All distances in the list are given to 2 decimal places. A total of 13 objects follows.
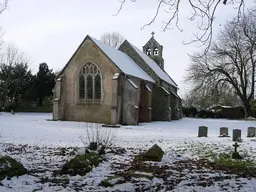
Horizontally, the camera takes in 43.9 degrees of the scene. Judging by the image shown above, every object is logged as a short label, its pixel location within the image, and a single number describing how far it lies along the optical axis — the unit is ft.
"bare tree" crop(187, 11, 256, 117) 139.20
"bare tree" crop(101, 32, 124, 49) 213.15
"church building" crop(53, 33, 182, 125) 90.12
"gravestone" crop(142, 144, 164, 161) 32.32
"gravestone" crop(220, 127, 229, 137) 61.16
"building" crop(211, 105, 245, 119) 169.78
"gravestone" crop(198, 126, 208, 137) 59.93
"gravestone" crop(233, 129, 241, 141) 52.03
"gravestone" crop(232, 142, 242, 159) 35.71
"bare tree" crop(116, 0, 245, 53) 22.70
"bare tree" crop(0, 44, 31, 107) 168.14
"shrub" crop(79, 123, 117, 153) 34.40
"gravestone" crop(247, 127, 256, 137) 60.52
